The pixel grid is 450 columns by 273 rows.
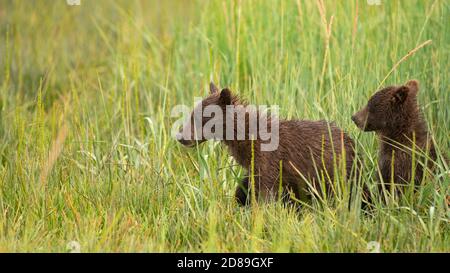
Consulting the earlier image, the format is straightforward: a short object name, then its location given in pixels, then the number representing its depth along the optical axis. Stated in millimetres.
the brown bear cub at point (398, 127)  11719
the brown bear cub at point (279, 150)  11812
